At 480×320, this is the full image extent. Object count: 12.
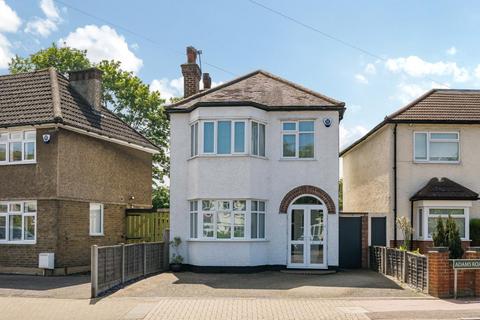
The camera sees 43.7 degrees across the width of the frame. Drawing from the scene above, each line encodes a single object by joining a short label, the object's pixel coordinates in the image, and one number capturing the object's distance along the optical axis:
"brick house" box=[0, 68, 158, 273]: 20.64
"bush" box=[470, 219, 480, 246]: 22.09
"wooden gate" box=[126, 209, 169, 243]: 24.47
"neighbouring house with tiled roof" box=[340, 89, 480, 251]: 22.19
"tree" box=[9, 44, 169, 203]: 41.66
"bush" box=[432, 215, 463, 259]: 16.14
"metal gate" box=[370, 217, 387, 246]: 22.69
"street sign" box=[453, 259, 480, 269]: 14.62
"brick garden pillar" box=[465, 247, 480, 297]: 14.98
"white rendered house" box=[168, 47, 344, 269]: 20.38
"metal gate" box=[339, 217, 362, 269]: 22.39
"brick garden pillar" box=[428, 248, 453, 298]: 14.80
